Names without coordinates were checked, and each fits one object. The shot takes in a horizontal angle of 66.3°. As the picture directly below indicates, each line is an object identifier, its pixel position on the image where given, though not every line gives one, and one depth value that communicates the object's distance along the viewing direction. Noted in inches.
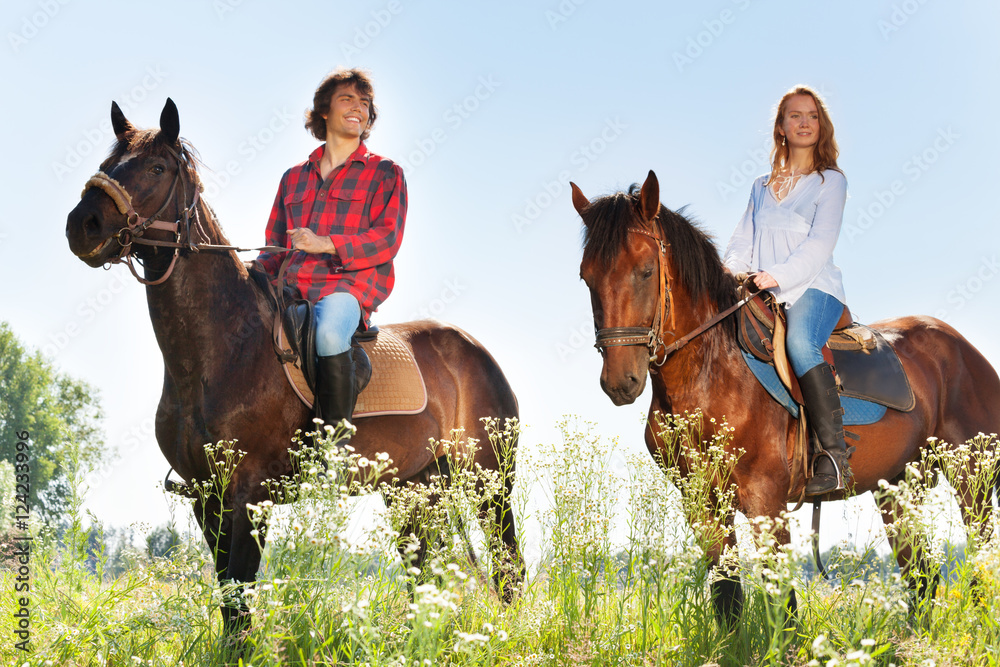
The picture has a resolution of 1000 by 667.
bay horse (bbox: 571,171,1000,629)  186.9
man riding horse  215.9
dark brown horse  190.1
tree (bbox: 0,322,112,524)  951.6
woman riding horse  211.5
